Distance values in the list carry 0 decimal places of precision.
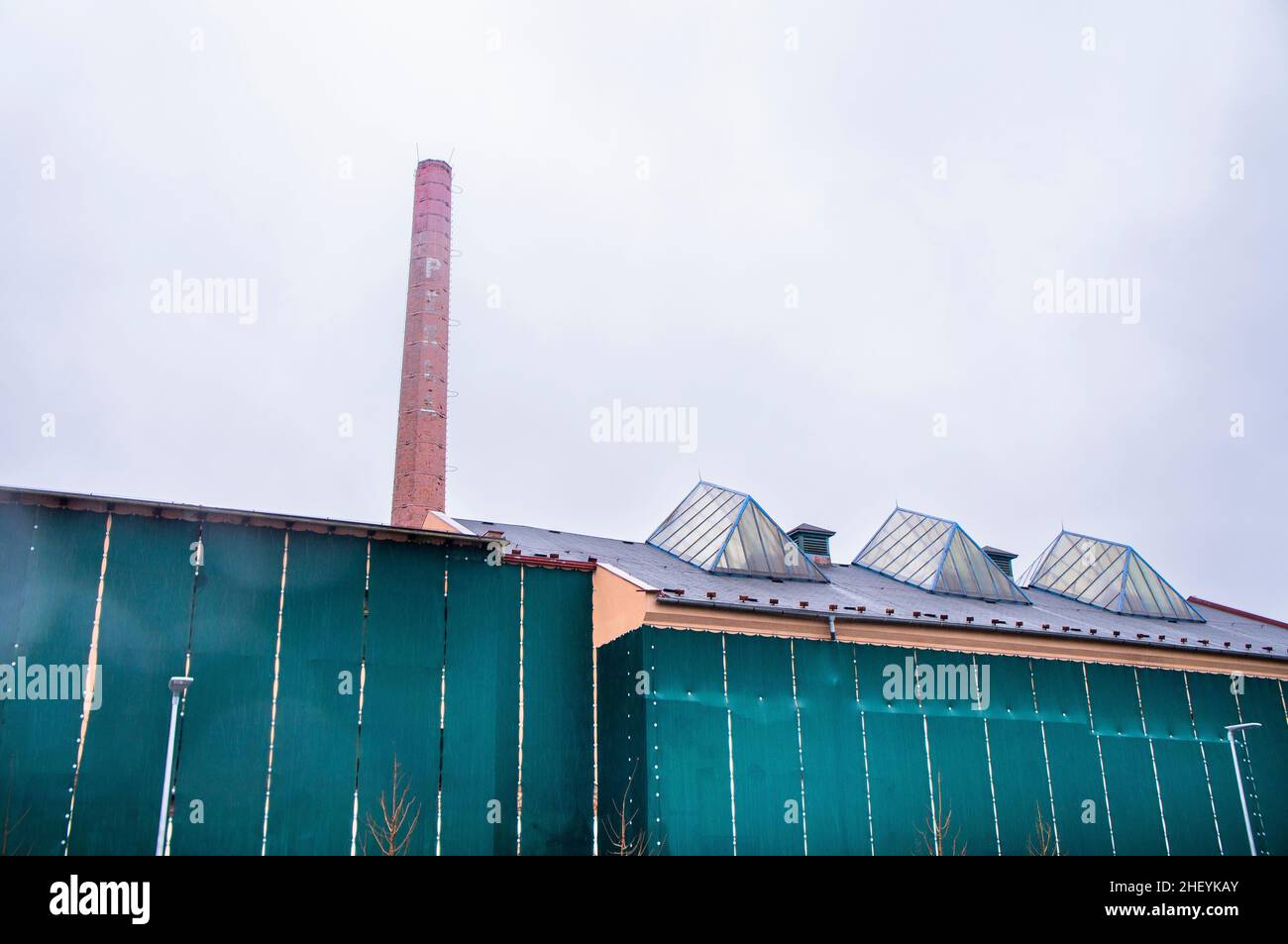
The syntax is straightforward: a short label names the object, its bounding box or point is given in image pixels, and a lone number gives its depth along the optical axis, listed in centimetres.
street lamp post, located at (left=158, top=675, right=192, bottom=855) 1790
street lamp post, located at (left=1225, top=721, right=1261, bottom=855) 2905
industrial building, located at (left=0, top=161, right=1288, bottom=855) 2062
